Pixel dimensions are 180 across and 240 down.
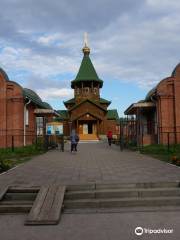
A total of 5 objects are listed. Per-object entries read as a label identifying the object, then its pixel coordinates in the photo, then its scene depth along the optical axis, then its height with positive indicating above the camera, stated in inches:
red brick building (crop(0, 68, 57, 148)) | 588.8 +56.2
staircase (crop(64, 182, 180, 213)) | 165.3 -56.5
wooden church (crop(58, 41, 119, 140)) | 1160.7 +112.9
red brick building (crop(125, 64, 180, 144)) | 575.3 +56.4
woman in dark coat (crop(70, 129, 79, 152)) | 468.6 -24.5
